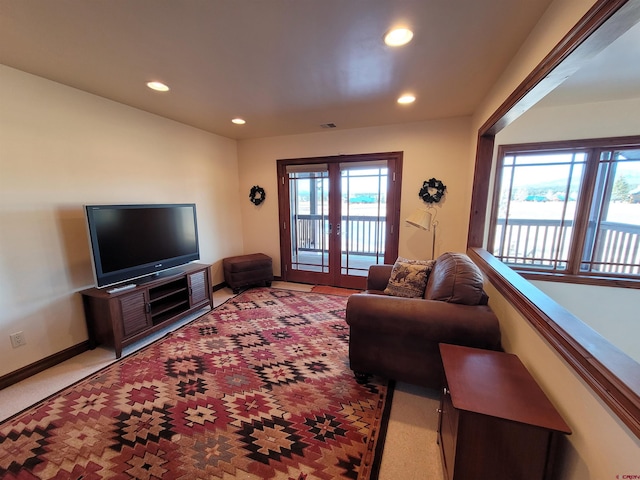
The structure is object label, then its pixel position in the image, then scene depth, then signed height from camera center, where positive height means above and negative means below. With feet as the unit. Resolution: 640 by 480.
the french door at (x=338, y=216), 12.15 -0.51
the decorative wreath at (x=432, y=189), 11.07 +0.70
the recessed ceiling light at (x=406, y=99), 8.27 +3.58
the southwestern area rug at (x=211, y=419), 4.40 -4.47
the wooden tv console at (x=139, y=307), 7.38 -3.29
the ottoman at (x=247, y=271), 12.67 -3.31
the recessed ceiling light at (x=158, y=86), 7.14 +3.46
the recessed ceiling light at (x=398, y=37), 4.98 +3.43
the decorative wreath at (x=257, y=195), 14.01 +0.61
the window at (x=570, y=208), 9.36 -0.10
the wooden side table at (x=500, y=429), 3.19 -2.86
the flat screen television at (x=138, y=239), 7.22 -1.08
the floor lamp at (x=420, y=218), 10.32 -0.50
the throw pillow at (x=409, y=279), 7.22 -2.15
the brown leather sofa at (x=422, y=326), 5.05 -2.50
